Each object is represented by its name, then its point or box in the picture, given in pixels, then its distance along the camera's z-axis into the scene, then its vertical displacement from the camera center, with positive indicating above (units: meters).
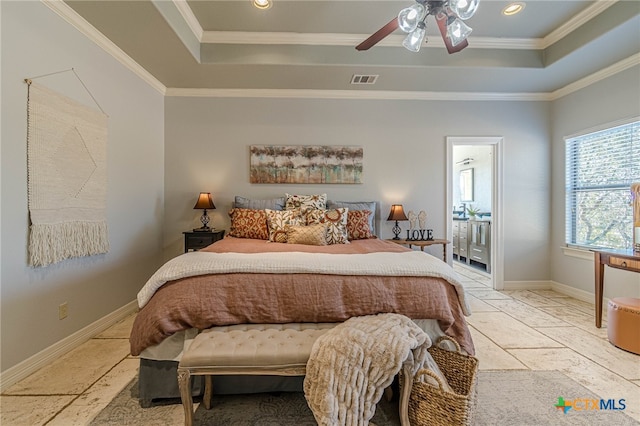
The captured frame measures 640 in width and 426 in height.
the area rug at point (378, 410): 1.54 -1.13
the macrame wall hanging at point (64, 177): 2.02 +0.25
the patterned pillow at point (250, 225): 3.24 -0.18
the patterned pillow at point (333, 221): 3.03 -0.14
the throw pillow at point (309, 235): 2.85 -0.26
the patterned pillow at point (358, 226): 3.35 -0.20
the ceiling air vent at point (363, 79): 3.41 +1.56
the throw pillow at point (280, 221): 3.07 -0.14
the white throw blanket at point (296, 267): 1.67 -0.35
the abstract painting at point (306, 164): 3.88 +0.60
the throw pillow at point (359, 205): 3.67 +0.05
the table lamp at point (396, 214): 3.76 -0.07
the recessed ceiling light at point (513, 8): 2.62 +1.84
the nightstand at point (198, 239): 3.54 -0.37
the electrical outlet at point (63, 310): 2.24 -0.79
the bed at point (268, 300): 1.59 -0.52
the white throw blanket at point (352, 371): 1.29 -0.74
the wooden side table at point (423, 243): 3.61 -0.43
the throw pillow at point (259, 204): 3.60 +0.06
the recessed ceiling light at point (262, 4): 2.58 +1.84
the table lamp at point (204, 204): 3.62 +0.06
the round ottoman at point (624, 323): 2.22 -0.91
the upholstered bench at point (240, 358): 1.32 -0.68
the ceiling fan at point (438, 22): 1.87 +1.29
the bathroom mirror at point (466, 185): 6.20 +0.51
